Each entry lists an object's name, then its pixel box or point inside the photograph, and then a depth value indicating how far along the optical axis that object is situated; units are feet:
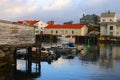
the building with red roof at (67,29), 232.62
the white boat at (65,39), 192.78
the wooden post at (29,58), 72.65
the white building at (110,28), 219.31
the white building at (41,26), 251.66
